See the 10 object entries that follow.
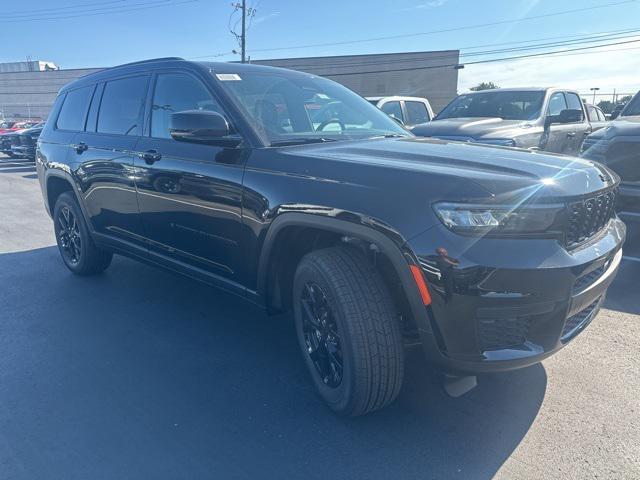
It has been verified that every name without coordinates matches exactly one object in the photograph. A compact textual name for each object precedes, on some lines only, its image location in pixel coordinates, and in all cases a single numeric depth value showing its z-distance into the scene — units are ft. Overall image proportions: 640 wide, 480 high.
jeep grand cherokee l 6.93
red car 75.93
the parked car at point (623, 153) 15.67
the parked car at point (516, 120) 23.52
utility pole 106.42
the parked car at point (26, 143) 53.52
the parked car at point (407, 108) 33.71
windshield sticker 10.76
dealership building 136.15
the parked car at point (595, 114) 40.15
